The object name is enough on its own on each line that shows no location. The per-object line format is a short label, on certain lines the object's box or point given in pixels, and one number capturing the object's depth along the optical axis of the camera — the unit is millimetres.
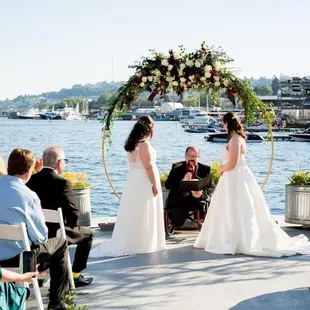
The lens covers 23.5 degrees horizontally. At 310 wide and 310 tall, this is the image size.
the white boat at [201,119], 116375
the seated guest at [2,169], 6574
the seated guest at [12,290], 5064
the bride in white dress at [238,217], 9797
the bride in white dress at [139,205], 9781
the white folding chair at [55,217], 7020
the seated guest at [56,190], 7469
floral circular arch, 11258
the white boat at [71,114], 180125
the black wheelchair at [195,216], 10922
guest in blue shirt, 6125
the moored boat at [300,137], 92000
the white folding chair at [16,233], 5914
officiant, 10875
